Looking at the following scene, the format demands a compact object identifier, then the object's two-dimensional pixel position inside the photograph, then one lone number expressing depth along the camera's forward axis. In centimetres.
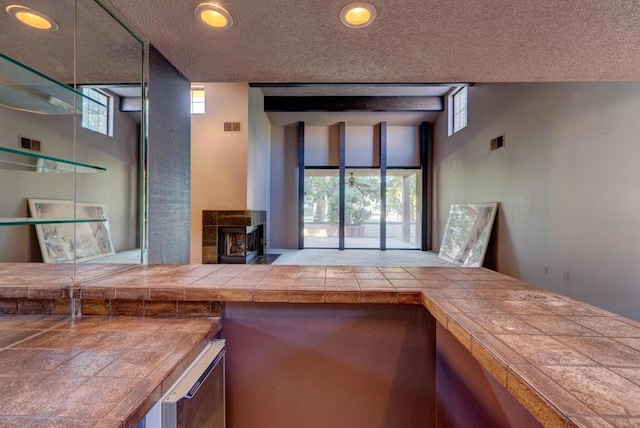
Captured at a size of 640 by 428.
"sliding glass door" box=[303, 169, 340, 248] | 750
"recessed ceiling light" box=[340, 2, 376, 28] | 127
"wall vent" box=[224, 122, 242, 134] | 493
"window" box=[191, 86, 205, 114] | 492
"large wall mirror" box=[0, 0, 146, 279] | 122
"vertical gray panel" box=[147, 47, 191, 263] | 162
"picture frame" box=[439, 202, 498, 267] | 461
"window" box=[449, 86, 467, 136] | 582
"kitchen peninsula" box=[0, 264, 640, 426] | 59
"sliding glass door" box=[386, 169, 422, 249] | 755
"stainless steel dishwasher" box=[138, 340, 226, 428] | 75
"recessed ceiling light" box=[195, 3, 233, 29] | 126
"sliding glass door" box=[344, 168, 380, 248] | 748
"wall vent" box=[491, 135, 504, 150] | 437
